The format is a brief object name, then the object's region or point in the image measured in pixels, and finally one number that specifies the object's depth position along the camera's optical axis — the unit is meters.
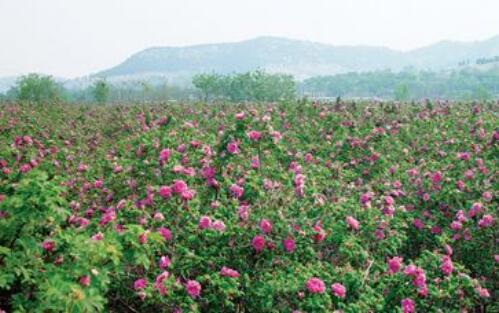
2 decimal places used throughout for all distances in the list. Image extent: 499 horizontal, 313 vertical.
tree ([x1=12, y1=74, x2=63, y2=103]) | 68.19
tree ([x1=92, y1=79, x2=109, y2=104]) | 62.96
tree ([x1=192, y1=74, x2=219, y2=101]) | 84.25
